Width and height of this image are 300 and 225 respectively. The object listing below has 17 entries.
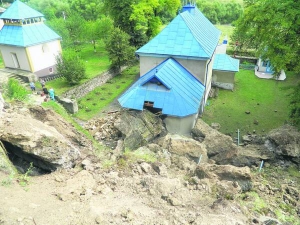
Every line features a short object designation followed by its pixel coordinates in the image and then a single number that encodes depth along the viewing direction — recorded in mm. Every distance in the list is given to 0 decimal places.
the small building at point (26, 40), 24609
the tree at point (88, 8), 48562
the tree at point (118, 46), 29578
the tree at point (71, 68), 24531
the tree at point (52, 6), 53616
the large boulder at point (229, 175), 11023
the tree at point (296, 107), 16609
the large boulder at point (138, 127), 16442
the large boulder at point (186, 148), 14422
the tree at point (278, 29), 14789
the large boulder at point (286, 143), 15070
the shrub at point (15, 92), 16797
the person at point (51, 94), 20094
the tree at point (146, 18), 31484
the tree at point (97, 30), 36250
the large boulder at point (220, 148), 15148
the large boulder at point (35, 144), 9445
